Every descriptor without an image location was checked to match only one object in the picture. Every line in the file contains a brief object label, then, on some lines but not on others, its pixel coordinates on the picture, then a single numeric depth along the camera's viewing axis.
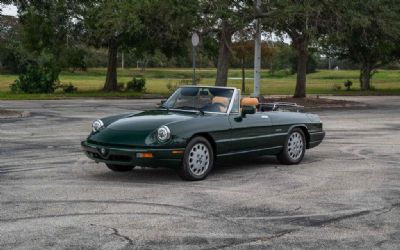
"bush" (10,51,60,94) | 36.91
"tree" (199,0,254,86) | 24.34
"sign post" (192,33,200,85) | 21.68
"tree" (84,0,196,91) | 24.88
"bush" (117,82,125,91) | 40.93
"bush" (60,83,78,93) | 38.66
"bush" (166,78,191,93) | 42.77
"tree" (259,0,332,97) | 23.45
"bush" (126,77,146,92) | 41.09
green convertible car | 8.37
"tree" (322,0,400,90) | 23.77
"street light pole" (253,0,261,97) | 24.60
